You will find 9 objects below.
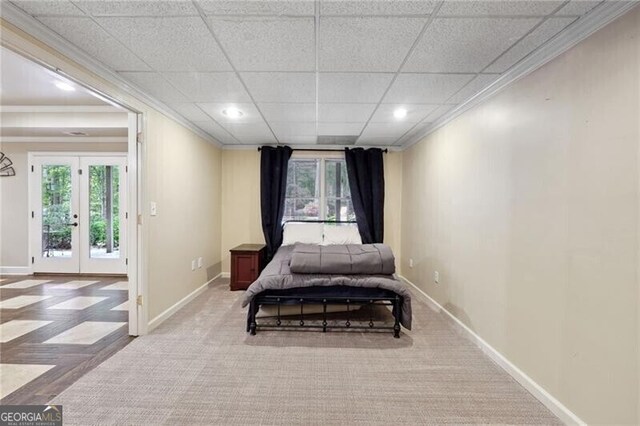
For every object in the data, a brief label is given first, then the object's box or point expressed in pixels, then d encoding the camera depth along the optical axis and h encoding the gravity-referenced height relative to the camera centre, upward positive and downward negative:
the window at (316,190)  4.78 +0.36
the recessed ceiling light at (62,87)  2.80 +1.29
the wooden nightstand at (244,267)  4.05 -0.82
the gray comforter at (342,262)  2.69 -0.50
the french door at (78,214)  4.61 -0.05
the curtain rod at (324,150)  4.67 +1.02
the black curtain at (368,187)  4.54 +0.39
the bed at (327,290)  2.64 -0.75
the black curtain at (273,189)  4.53 +0.35
